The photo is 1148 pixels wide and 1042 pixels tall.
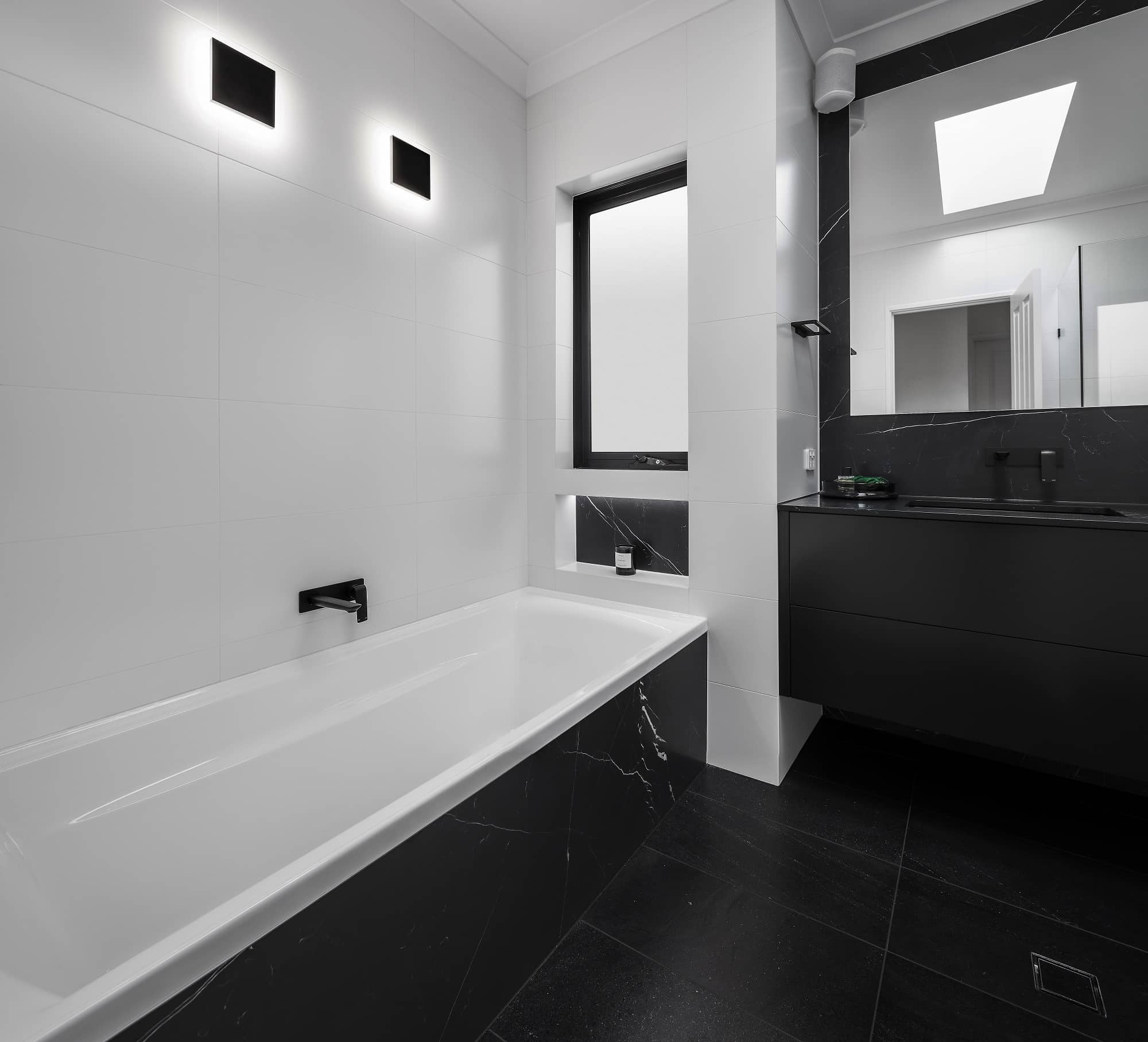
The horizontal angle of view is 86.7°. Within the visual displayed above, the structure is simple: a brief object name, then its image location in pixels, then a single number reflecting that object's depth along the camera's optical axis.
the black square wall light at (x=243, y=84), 1.50
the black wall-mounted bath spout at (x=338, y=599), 1.72
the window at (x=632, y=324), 2.46
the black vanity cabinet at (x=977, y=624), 1.50
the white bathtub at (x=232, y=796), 0.83
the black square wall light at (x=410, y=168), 1.96
